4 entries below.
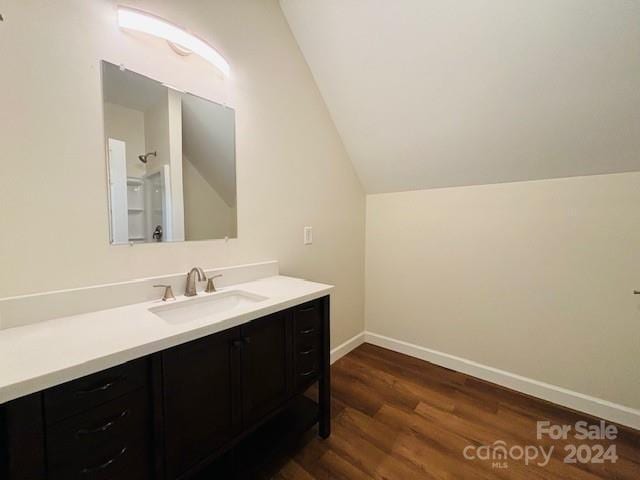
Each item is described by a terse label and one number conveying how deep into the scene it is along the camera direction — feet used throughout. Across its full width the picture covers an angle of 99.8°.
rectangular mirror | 3.78
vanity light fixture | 3.74
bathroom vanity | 2.15
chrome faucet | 4.28
